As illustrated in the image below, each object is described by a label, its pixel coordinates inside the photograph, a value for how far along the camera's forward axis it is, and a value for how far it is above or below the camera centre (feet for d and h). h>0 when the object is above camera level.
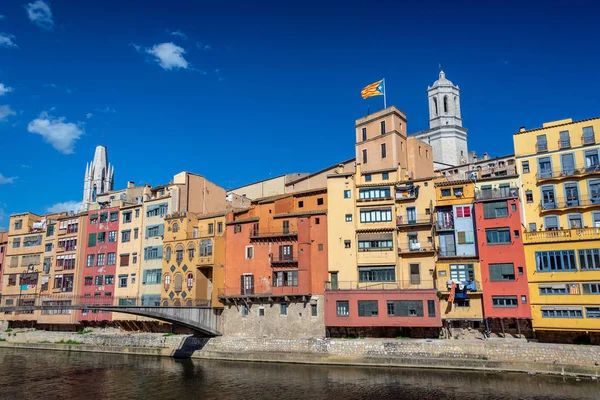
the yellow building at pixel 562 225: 134.41 +22.54
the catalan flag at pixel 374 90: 199.72 +85.23
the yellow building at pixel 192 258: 187.73 +17.73
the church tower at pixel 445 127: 300.40 +106.57
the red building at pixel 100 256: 222.48 +22.42
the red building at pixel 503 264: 143.95 +10.93
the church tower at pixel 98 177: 468.34 +121.94
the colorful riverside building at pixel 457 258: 150.61 +13.63
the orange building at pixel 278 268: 170.40 +12.77
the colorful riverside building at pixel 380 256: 155.63 +15.34
